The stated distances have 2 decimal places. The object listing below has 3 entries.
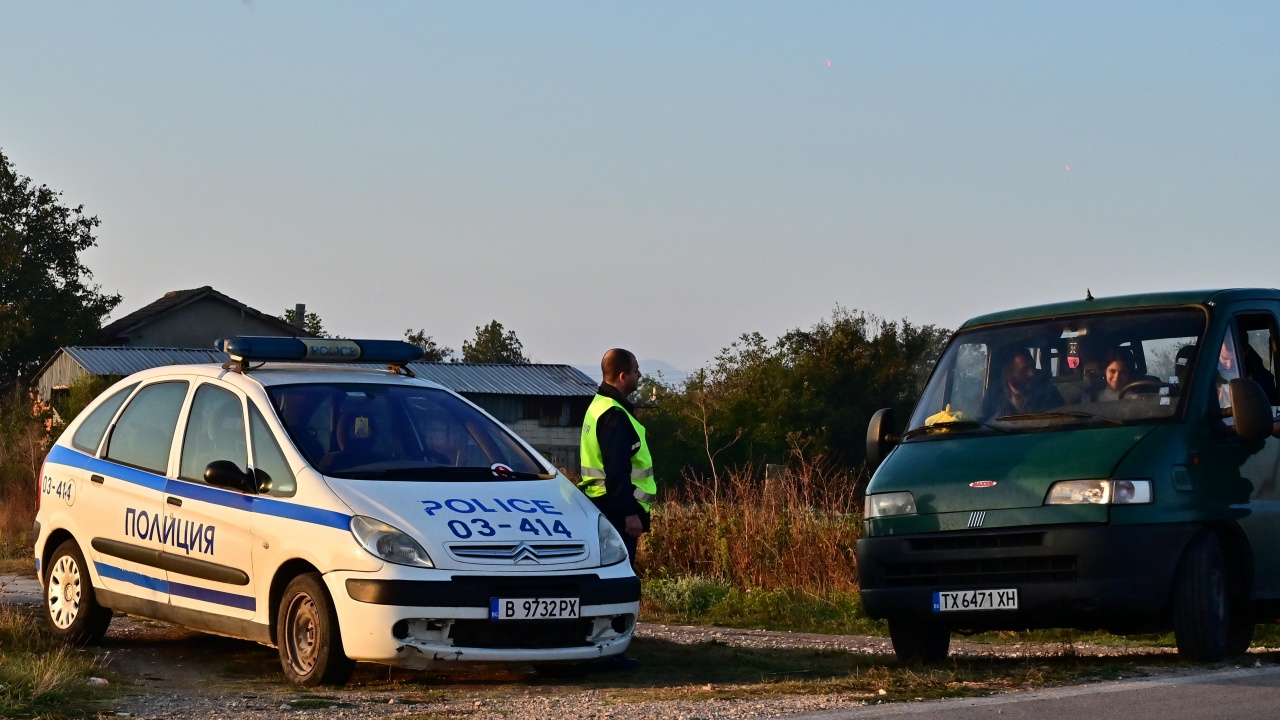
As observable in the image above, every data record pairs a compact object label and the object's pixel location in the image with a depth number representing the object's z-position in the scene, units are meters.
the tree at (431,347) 106.62
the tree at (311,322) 86.38
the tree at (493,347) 115.62
